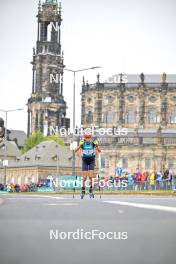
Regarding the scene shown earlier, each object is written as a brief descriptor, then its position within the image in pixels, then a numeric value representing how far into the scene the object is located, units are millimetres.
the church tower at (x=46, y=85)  142875
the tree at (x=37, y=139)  132250
